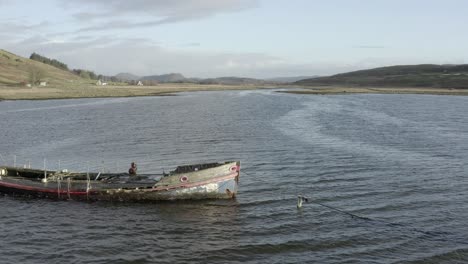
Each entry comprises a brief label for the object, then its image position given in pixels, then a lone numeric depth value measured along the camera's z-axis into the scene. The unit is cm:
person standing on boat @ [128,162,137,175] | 3275
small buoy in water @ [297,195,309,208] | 2753
